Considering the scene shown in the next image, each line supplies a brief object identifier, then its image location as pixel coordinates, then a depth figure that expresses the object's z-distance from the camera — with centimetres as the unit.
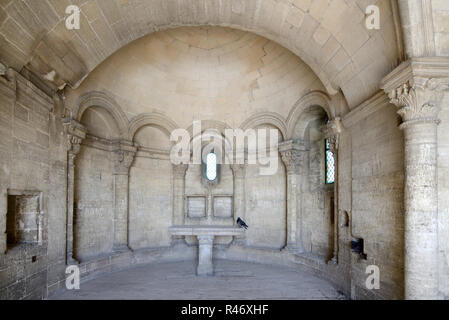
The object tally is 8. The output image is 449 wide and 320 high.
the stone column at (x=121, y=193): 917
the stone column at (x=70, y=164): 695
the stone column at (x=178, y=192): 1057
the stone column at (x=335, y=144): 696
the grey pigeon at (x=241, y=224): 846
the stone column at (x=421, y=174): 412
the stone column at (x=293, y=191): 917
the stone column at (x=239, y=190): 1052
